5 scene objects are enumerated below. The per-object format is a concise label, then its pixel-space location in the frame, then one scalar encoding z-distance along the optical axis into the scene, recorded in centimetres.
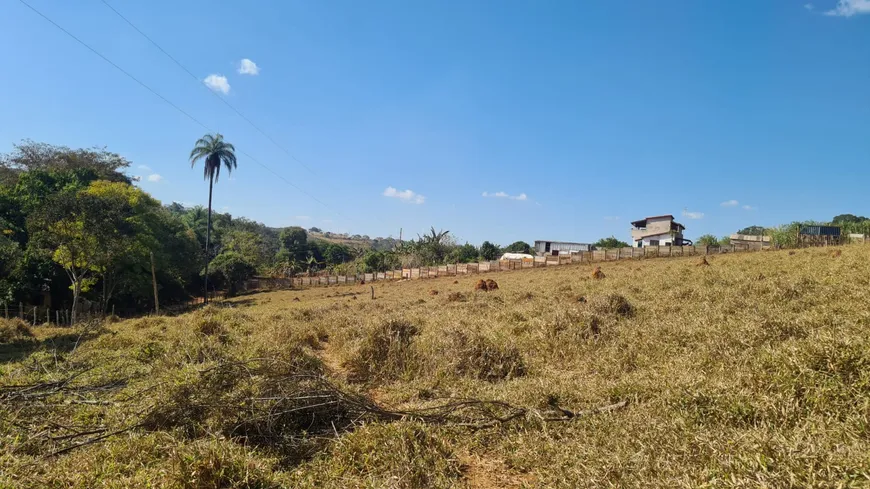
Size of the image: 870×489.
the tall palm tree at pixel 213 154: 3722
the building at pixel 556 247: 4910
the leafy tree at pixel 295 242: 6824
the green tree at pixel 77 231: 2189
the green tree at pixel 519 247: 5782
